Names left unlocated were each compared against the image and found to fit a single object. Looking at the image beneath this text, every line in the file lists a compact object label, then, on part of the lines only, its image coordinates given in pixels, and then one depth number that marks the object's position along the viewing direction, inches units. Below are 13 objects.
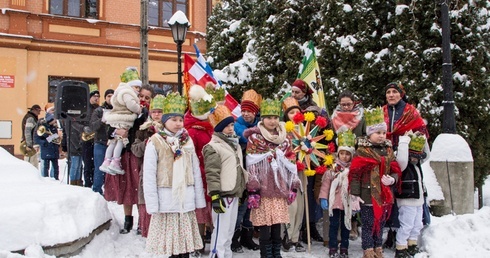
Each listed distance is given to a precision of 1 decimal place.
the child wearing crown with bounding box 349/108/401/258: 201.6
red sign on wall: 651.5
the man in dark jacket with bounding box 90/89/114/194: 272.2
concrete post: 258.8
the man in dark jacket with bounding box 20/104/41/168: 427.8
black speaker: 310.3
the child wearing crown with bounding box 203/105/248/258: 187.6
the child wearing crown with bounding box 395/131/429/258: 208.5
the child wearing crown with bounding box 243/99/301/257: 198.1
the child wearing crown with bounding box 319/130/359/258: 215.5
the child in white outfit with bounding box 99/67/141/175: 228.8
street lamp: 437.1
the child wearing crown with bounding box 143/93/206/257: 177.9
